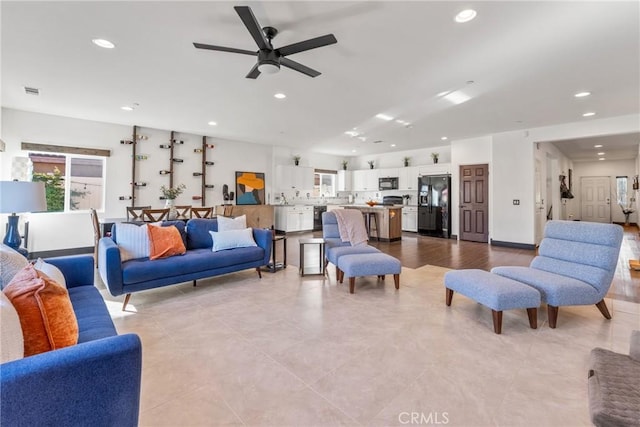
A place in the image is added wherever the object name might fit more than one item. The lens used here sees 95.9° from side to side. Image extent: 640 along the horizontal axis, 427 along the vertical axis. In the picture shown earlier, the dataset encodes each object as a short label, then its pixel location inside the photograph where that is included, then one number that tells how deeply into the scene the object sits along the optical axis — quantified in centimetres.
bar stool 738
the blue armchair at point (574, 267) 251
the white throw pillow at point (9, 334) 95
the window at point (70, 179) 534
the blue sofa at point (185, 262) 285
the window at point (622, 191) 1043
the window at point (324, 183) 1011
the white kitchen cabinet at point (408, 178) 884
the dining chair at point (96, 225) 402
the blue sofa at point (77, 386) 87
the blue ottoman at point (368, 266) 338
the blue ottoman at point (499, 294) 241
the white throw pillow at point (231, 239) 377
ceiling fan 226
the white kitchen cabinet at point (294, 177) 872
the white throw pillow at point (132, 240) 313
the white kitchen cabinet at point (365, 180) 996
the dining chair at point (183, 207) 527
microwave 929
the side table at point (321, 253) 414
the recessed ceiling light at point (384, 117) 537
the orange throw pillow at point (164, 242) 324
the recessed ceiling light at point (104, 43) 280
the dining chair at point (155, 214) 447
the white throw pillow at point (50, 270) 190
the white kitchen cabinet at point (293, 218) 858
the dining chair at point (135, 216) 463
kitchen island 713
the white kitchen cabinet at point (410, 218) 879
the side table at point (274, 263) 431
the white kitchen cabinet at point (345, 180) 1052
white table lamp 262
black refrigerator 782
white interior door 1081
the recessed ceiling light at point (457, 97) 425
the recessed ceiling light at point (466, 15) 236
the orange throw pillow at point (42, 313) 115
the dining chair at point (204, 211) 508
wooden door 715
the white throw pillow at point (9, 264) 158
